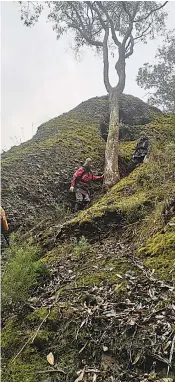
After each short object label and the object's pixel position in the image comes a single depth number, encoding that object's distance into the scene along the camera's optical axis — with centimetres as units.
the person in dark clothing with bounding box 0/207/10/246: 676
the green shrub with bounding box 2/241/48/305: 383
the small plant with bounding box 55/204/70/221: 910
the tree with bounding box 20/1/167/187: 1599
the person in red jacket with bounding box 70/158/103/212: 969
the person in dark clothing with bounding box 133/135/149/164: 1068
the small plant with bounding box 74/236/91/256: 525
